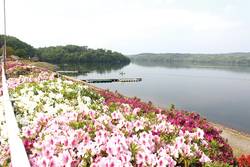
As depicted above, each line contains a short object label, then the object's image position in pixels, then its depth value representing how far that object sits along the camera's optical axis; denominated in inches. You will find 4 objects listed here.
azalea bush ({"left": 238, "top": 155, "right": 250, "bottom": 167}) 150.3
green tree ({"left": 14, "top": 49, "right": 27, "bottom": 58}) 2730.6
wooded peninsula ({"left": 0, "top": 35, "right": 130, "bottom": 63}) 3715.6
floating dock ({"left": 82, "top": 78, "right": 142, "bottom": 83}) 1497.3
